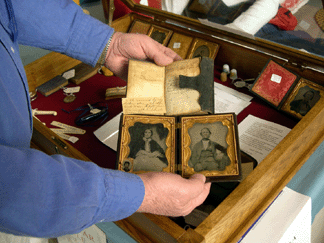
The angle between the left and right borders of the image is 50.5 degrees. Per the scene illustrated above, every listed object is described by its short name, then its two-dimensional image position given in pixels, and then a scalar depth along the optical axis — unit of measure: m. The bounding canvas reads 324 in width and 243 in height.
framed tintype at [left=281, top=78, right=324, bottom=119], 0.58
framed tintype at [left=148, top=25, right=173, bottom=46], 0.77
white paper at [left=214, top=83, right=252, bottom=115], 0.66
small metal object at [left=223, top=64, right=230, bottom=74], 0.72
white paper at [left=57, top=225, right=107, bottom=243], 0.51
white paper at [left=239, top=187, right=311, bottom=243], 0.41
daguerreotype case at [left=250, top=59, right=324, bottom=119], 0.59
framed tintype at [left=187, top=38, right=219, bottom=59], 0.71
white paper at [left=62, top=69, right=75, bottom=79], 0.79
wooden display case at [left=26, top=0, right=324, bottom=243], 0.38
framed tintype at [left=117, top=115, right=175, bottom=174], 0.44
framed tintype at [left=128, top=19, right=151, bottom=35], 0.82
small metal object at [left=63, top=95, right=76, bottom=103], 0.74
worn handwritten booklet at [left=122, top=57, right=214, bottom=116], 0.48
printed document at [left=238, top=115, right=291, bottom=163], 0.57
